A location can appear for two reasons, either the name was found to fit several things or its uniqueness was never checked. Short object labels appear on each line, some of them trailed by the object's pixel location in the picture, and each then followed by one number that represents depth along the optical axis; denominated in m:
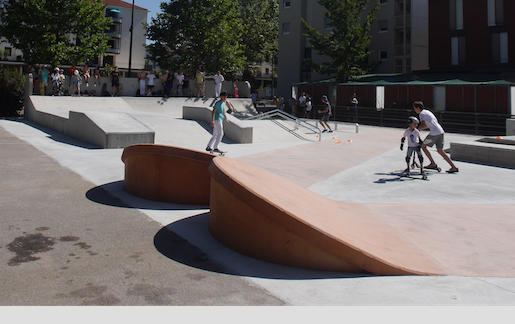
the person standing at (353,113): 29.02
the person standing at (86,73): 25.38
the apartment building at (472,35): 33.38
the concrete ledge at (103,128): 14.12
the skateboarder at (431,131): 10.78
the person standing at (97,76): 26.83
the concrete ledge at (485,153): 12.44
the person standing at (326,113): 21.29
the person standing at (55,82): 23.80
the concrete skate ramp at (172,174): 7.48
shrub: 24.64
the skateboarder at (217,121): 12.85
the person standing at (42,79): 23.72
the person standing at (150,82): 28.06
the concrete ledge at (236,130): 16.95
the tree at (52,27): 27.73
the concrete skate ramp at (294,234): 4.71
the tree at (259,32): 57.97
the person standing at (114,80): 26.37
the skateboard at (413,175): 10.64
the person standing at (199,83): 29.97
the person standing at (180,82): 30.03
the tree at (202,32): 39.41
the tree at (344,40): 36.69
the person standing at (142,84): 28.31
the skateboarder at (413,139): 10.28
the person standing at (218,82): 25.61
